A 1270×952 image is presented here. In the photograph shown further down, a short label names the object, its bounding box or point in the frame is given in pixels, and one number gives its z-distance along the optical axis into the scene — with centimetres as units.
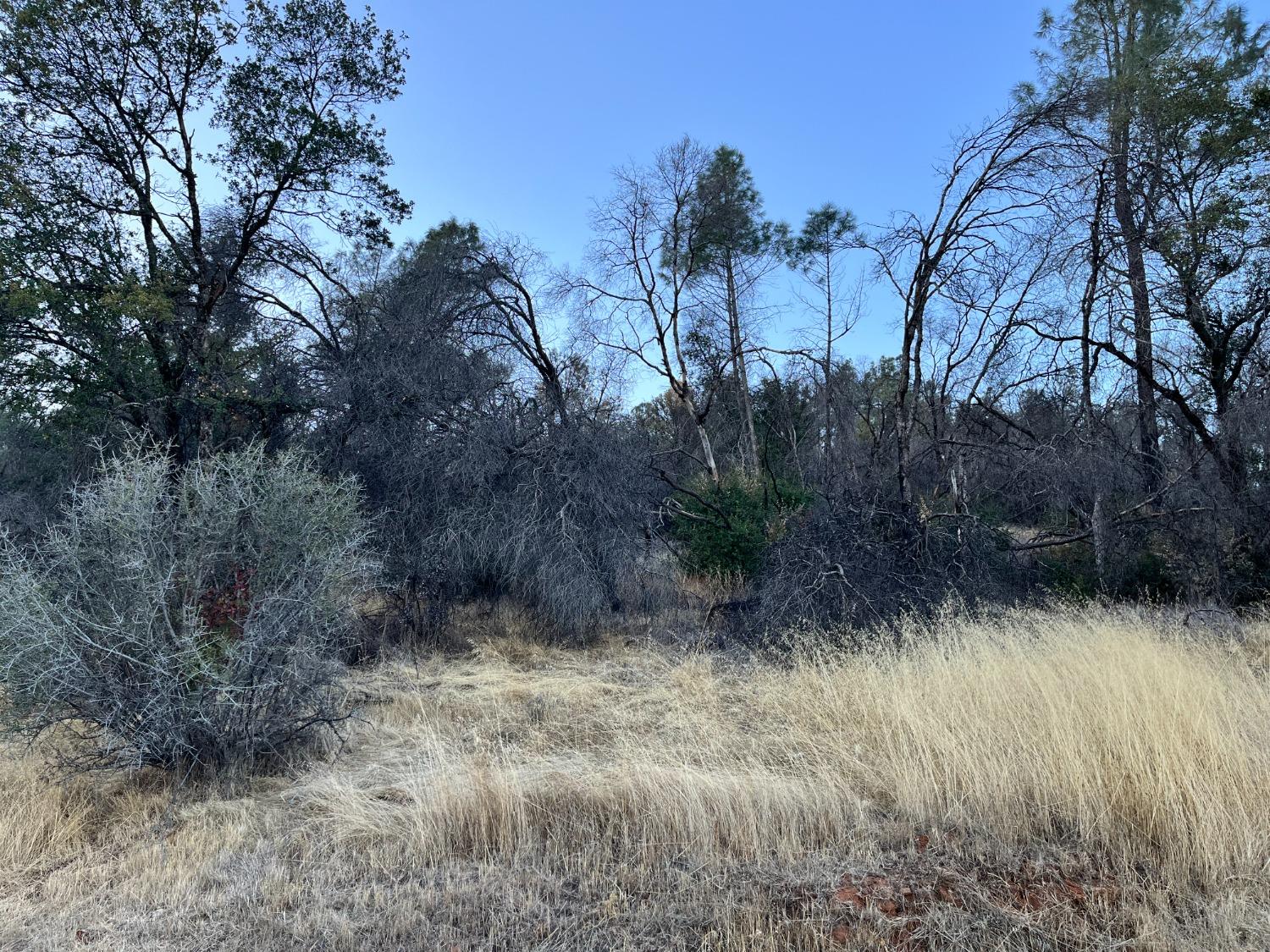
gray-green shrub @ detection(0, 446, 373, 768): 484
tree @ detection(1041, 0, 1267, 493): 1059
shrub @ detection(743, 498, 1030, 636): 869
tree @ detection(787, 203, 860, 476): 1703
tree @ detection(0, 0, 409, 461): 1026
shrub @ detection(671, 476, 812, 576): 1307
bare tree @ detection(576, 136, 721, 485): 1341
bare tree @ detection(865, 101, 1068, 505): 1034
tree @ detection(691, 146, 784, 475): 1423
